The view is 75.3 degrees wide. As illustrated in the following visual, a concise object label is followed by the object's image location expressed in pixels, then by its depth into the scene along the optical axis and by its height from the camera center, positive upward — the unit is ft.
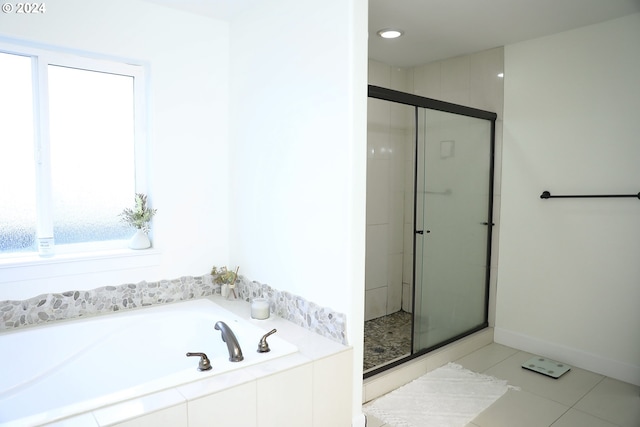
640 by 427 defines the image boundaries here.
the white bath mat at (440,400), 7.25 -3.93
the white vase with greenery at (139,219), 8.27 -0.60
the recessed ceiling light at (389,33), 9.35 +3.64
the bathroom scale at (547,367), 8.91 -3.84
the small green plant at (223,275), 9.04 -1.88
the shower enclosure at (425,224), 9.23 -0.83
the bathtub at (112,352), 6.21 -2.77
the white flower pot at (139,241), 8.27 -1.04
